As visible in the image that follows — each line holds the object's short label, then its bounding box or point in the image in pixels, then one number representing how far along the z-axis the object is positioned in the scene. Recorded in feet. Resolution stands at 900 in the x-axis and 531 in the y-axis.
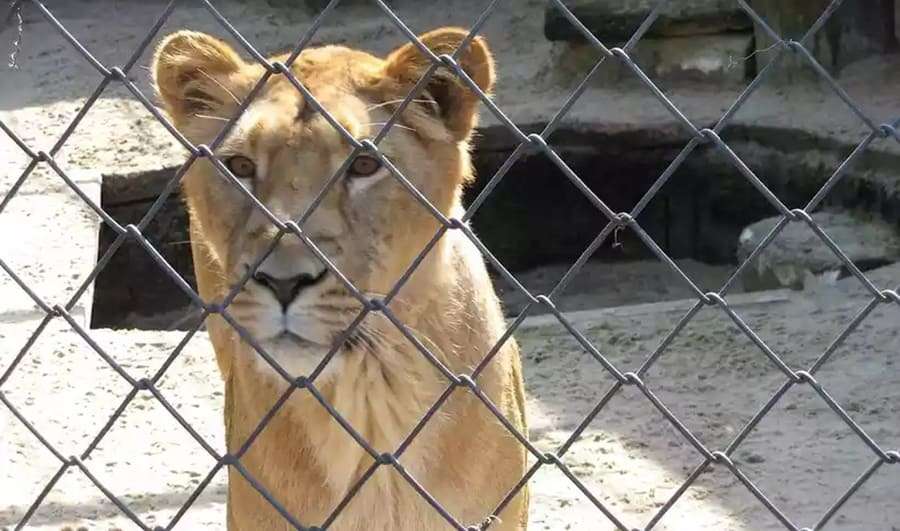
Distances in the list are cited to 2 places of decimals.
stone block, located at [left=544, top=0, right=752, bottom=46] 27.45
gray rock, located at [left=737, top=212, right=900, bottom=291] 20.29
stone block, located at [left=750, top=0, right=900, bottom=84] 26.84
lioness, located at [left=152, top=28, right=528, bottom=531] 9.88
